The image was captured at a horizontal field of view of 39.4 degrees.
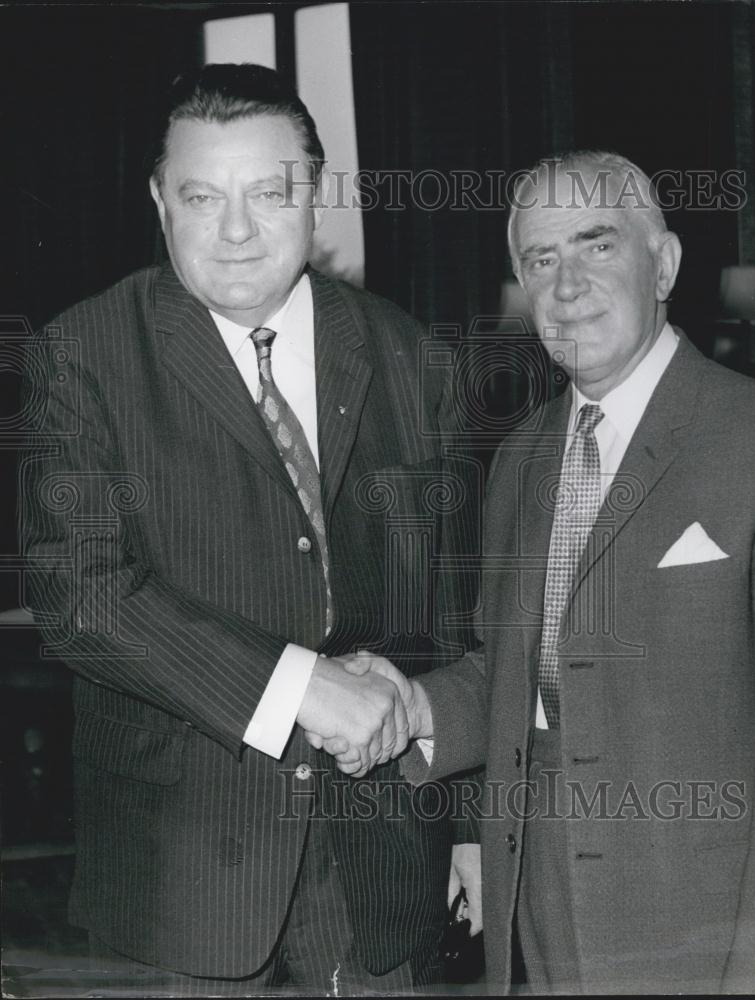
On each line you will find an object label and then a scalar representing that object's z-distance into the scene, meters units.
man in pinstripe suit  1.73
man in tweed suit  1.63
